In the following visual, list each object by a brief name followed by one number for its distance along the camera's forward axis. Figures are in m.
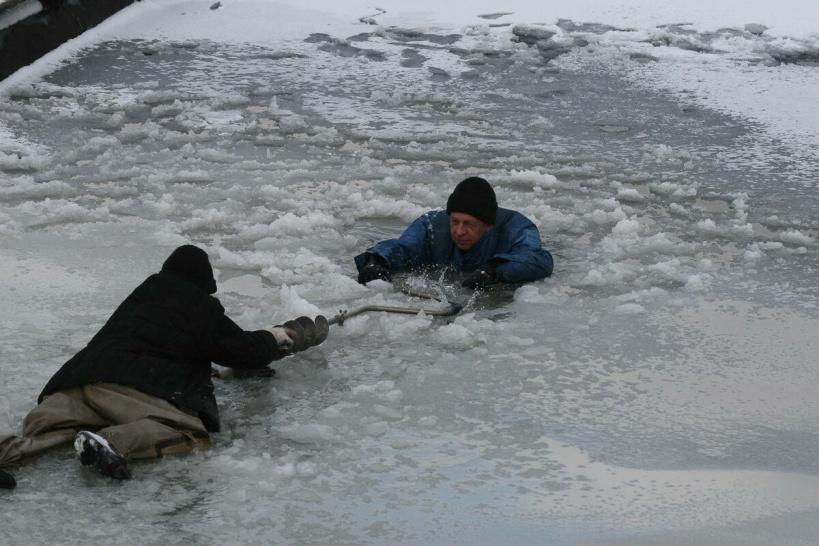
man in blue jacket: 14.13
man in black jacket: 9.37
